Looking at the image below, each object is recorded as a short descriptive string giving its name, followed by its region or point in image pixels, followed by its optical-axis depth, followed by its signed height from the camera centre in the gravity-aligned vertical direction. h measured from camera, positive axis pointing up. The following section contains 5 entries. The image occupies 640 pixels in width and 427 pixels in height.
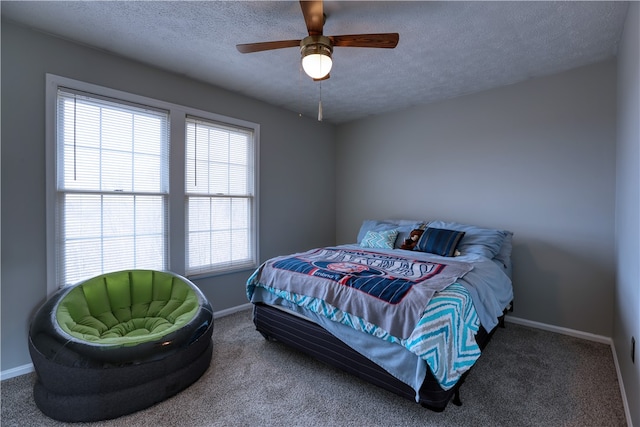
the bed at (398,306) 1.59 -0.64
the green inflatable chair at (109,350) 1.68 -0.92
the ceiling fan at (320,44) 1.80 +1.09
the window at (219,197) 3.15 +0.14
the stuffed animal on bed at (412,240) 3.22 -0.33
